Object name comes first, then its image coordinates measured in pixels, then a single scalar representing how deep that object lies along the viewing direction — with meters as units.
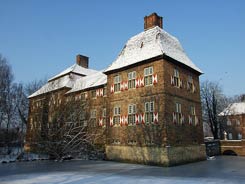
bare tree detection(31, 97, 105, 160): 22.58
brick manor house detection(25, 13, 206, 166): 19.02
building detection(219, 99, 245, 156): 42.97
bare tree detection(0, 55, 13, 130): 31.44
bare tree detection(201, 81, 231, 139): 36.05
